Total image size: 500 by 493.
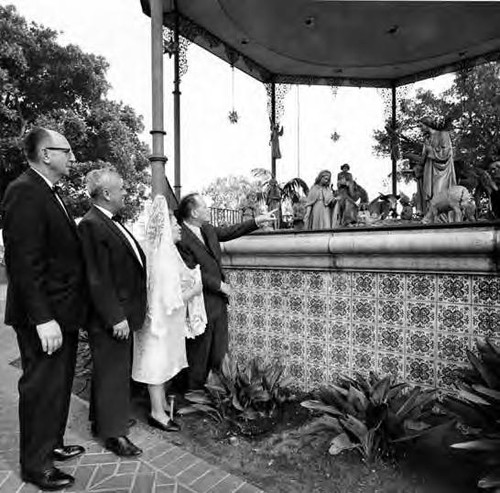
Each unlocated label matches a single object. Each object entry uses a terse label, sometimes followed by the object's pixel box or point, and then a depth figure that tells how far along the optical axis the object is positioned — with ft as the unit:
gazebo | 9.15
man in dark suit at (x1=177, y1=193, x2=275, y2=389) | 11.67
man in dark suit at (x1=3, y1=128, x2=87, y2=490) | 7.40
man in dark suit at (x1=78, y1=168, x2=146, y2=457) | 8.55
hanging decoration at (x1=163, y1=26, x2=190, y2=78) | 25.64
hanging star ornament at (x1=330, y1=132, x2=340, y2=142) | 40.68
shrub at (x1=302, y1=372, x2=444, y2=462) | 8.10
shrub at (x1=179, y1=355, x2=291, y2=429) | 10.44
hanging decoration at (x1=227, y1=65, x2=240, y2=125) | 33.53
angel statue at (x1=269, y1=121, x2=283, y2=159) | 37.11
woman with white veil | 9.81
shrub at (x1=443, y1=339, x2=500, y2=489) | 6.25
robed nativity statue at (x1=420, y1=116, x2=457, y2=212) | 22.41
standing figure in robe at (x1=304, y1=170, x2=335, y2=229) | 27.55
